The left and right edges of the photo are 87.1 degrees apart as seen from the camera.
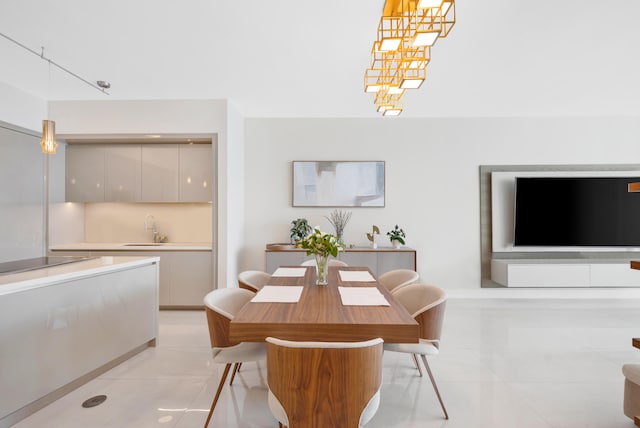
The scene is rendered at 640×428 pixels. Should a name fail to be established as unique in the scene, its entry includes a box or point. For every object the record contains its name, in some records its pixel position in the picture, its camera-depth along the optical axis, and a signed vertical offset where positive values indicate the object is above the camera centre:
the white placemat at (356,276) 2.72 -0.52
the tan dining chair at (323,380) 1.33 -0.67
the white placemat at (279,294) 2.02 -0.51
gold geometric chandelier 1.77 +1.03
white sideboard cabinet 4.68 -0.60
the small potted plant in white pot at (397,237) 4.86 -0.33
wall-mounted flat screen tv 4.98 +0.03
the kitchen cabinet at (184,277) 4.42 -0.82
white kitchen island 2.01 -0.79
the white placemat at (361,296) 1.97 -0.51
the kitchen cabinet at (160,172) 4.62 +0.59
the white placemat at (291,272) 2.96 -0.52
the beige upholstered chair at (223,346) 1.98 -0.81
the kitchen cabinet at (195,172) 4.63 +0.59
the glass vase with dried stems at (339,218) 5.18 -0.05
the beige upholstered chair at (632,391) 2.02 -1.08
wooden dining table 1.56 -0.51
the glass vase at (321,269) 2.46 -0.40
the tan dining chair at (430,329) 2.14 -0.74
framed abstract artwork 5.19 +0.51
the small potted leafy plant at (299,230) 4.95 -0.22
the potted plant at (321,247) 2.38 -0.23
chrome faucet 5.02 -0.13
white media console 4.68 -0.83
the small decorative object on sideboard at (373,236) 4.88 -0.31
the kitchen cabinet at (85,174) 4.59 +0.56
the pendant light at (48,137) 2.58 +0.60
